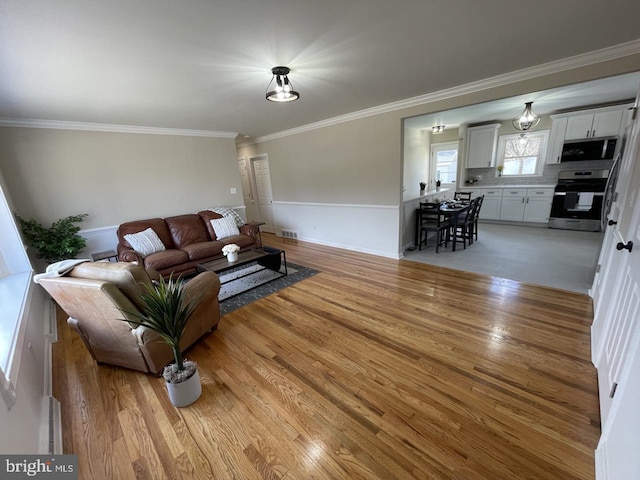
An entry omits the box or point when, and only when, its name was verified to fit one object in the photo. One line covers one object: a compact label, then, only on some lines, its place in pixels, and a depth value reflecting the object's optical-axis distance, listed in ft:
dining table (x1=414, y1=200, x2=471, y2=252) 14.25
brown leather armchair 5.35
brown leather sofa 11.31
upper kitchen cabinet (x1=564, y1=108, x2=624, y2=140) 15.79
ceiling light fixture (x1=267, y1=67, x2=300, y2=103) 7.67
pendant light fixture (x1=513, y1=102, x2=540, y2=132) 13.98
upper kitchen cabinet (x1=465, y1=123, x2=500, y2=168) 20.20
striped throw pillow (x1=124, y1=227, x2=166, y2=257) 11.73
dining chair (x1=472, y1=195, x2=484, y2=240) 15.58
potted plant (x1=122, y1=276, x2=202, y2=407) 5.07
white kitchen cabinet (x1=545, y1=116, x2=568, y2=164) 17.61
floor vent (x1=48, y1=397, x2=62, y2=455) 4.59
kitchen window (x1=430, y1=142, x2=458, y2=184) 22.77
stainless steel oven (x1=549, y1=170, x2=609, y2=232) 16.67
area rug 10.07
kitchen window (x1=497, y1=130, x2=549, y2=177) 19.21
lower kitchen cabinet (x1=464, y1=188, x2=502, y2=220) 20.70
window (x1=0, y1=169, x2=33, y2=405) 4.05
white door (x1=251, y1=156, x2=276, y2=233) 21.17
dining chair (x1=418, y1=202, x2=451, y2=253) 14.39
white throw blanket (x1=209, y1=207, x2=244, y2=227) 15.42
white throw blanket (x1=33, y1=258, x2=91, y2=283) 5.64
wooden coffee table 10.33
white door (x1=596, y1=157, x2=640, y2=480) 3.16
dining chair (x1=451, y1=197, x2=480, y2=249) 14.60
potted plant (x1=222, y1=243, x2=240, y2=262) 10.84
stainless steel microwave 16.35
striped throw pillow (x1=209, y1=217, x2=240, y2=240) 14.12
